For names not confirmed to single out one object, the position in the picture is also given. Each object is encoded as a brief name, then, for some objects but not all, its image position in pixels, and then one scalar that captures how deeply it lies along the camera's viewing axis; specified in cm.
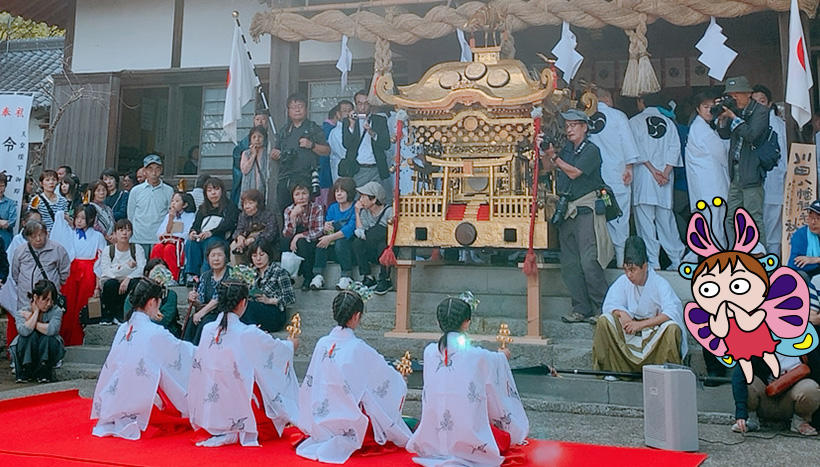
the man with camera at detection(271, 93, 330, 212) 862
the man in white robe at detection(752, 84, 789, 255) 752
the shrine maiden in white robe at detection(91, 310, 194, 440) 516
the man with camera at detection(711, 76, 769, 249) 707
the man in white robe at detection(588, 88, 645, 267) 779
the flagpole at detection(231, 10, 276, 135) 889
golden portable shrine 711
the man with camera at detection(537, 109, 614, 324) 695
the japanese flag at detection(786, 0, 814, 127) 682
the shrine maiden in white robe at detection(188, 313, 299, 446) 494
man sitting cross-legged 564
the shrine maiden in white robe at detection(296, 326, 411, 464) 455
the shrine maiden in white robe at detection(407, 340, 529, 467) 420
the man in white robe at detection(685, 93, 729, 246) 753
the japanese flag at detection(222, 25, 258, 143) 895
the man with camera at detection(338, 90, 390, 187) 866
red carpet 434
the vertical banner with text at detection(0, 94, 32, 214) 872
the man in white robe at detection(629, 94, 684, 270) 783
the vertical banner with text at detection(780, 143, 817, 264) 700
